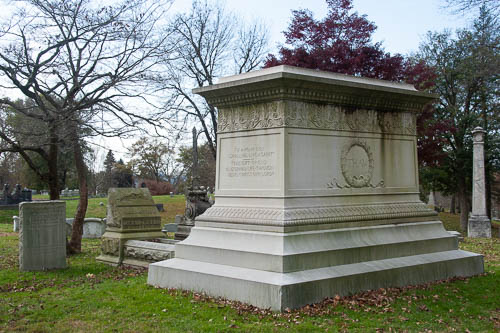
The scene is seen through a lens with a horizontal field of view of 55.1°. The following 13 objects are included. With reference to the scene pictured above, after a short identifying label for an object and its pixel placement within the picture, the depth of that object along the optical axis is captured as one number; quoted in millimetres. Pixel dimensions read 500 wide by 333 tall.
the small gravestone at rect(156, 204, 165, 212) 36781
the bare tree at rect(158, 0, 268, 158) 27109
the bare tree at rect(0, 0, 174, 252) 11953
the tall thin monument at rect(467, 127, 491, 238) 20453
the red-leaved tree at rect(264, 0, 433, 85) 21500
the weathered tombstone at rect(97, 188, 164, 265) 11453
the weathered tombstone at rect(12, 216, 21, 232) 21800
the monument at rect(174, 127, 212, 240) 19216
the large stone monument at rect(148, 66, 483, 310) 6859
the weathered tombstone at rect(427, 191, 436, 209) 51731
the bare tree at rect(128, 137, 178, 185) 60312
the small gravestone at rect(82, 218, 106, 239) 19734
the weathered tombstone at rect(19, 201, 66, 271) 10383
